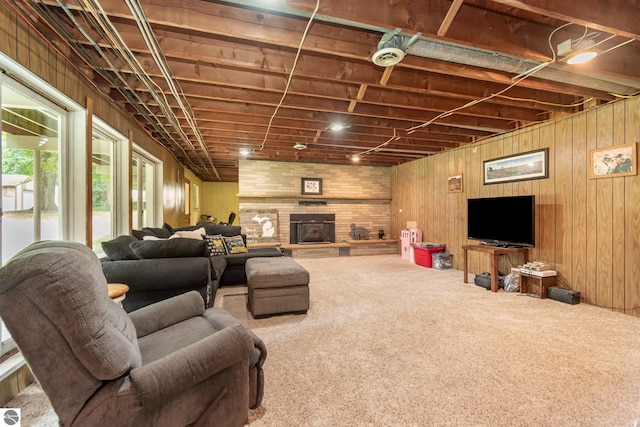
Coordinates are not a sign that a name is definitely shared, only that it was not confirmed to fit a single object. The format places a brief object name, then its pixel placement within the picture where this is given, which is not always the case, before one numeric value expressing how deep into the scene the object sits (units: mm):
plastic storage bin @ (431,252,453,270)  5535
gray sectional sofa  2498
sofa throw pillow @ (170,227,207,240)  4273
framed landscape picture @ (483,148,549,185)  3998
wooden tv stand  3992
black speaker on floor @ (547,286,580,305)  3451
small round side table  2038
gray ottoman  2982
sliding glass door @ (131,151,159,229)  4625
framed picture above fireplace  7125
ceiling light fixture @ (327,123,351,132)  4000
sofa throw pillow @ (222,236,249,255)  4496
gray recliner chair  942
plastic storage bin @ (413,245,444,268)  5707
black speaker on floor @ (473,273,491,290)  4145
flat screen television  3869
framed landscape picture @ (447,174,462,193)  5426
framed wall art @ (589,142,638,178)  3080
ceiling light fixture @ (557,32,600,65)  2170
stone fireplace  7047
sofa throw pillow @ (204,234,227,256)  4354
